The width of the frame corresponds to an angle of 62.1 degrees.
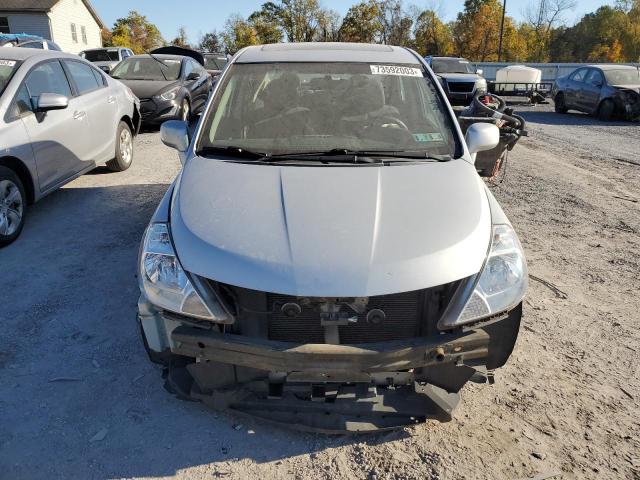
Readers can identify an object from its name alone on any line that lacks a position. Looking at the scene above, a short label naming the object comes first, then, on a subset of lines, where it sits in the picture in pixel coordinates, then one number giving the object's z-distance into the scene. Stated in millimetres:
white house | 34406
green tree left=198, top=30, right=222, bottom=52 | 63719
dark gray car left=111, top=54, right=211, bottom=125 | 10727
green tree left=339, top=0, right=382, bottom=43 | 54250
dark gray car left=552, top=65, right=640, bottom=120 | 14773
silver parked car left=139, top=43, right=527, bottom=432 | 2332
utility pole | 45250
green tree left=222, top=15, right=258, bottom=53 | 56875
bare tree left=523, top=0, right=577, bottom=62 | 58688
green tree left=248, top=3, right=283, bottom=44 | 56406
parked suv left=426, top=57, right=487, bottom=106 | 14336
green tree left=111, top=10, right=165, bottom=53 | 65938
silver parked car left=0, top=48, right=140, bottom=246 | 5148
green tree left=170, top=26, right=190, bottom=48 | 68438
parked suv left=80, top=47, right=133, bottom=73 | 22391
